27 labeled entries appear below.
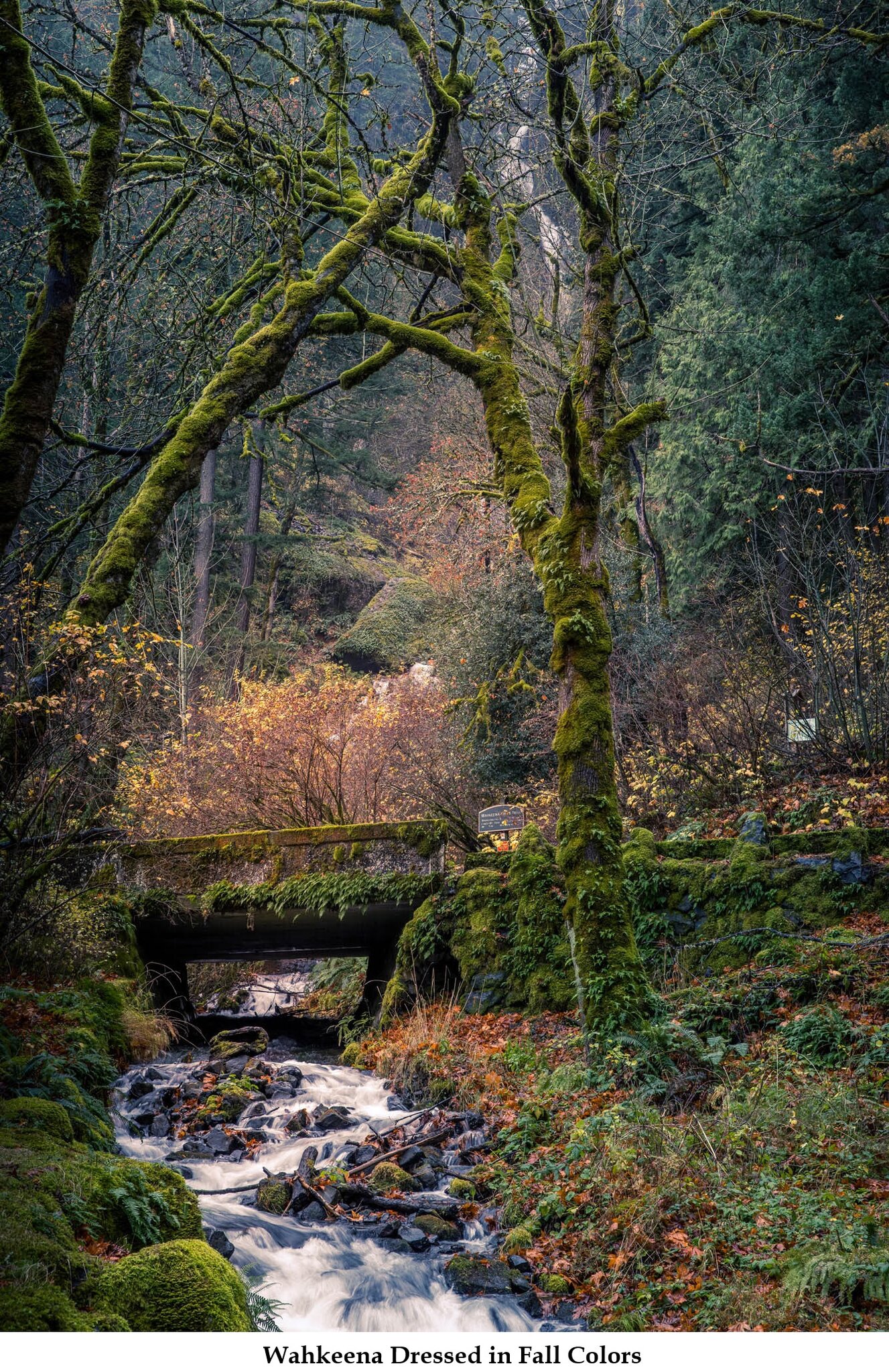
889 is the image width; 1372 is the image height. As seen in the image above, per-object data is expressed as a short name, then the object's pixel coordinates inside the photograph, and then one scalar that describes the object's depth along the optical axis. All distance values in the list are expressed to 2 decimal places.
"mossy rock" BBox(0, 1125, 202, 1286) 3.38
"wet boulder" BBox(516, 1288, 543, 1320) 4.46
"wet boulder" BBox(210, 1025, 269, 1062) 9.48
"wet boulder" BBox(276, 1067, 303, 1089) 8.45
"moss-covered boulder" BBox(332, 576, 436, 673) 23.92
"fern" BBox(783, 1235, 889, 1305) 3.60
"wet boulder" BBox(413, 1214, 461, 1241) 5.27
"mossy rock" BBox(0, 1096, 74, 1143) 4.71
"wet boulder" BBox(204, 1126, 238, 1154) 6.79
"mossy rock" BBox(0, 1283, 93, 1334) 3.00
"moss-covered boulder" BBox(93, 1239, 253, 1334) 3.35
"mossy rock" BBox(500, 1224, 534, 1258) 4.97
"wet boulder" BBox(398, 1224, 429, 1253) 5.21
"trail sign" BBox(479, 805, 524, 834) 9.09
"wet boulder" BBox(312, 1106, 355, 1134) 7.15
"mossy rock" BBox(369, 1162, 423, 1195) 5.93
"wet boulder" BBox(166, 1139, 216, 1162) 6.62
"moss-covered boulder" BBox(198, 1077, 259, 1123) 7.41
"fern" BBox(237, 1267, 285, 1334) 3.96
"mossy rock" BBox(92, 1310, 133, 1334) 3.17
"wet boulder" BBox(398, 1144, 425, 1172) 6.25
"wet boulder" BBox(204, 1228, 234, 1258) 5.05
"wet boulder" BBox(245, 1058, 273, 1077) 8.54
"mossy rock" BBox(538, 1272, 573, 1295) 4.53
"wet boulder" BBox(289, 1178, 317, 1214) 5.82
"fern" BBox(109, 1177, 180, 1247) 4.05
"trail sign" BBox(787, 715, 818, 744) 8.81
